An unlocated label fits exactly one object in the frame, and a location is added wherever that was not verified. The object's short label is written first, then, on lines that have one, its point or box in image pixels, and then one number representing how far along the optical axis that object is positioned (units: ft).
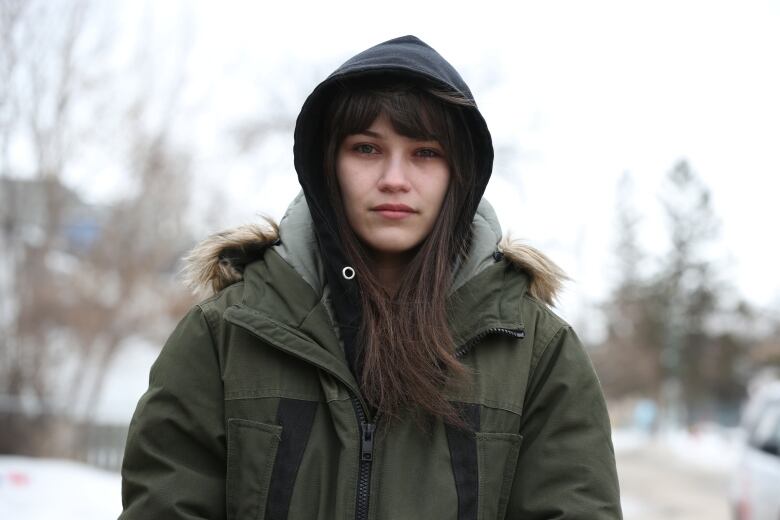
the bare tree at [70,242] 45.65
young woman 6.82
